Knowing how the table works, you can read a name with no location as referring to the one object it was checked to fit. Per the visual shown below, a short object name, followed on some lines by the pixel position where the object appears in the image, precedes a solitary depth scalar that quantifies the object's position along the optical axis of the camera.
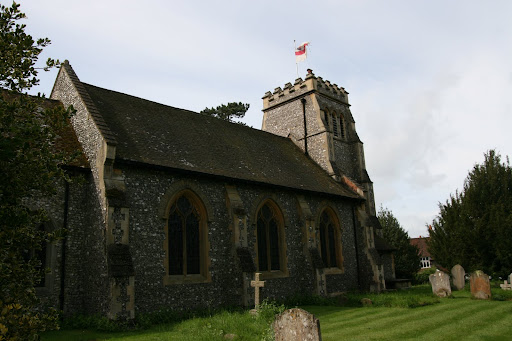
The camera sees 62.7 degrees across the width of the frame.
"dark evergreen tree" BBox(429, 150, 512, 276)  24.22
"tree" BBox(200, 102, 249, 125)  46.81
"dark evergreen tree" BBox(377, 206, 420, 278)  29.86
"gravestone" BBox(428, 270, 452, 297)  18.95
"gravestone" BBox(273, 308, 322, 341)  5.98
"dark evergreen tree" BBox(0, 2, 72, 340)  5.21
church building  13.00
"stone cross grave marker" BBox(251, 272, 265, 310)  13.79
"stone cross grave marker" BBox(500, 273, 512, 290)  22.16
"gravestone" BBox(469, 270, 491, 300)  17.88
